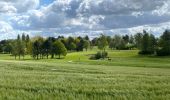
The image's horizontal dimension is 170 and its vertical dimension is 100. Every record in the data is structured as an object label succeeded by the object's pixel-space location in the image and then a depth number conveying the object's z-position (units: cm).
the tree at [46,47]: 16236
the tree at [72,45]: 19200
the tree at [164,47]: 13838
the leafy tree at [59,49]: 15050
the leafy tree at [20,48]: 16474
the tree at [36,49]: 16125
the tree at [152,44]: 15075
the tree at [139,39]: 16290
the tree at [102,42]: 16462
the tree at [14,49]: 16388
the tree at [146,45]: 15075
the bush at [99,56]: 13652
